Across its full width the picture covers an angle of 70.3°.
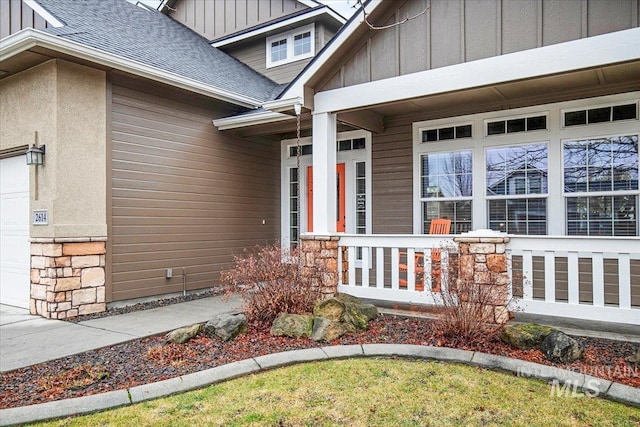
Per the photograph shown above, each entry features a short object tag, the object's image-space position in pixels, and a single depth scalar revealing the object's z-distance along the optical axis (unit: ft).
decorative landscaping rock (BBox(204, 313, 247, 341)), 14.67
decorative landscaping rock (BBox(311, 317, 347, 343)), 14.42
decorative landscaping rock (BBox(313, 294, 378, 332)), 15.64
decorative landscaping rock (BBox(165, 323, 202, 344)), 14.46
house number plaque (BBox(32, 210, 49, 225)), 19.18
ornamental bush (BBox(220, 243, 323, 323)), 16.05
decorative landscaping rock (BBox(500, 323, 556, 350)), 13.01
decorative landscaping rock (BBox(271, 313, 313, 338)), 14.70
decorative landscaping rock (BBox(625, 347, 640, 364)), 11.88
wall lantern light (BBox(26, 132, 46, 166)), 19.31
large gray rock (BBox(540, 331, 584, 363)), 12.17
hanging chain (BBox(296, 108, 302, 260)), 29.47
